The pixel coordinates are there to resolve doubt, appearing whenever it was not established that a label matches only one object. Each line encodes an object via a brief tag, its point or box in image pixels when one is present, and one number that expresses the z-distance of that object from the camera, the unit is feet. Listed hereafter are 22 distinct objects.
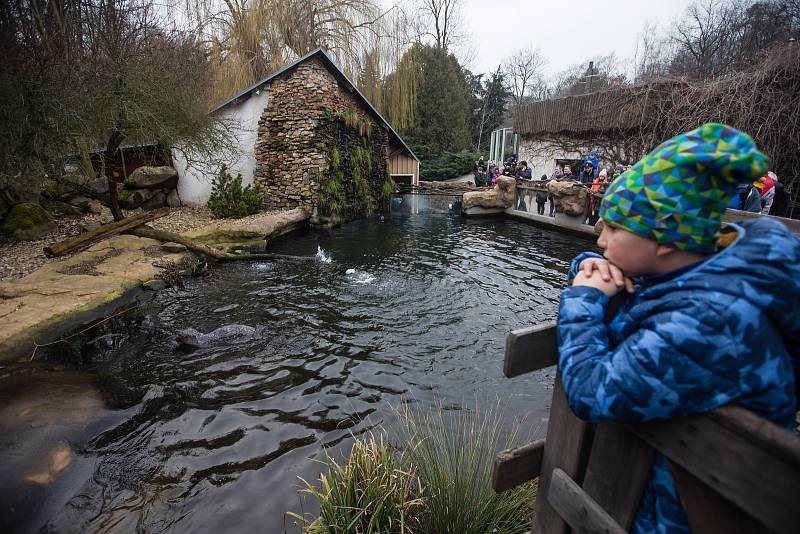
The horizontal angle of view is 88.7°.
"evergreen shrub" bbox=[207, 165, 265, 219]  40.65
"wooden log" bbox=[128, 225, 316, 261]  27.91
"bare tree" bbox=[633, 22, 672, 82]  95.20
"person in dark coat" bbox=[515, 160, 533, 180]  56.95
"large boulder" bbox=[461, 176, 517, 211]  50.21
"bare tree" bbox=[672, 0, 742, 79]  77.56
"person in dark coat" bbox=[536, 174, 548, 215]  44.80
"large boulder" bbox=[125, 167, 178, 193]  41.22
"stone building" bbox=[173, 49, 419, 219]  44.86
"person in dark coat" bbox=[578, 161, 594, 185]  44.88
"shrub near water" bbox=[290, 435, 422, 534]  6.73
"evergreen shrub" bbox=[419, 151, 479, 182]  92.27
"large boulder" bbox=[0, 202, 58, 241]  27.57
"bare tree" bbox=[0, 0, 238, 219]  18.24
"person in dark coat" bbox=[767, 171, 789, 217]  24.85
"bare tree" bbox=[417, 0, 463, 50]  95.14
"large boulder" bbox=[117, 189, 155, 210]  39.50
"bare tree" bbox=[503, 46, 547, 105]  139.03
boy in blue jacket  2.86
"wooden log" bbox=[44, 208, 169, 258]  24.40
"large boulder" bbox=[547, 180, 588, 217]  39.64
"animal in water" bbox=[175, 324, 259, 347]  16.94
